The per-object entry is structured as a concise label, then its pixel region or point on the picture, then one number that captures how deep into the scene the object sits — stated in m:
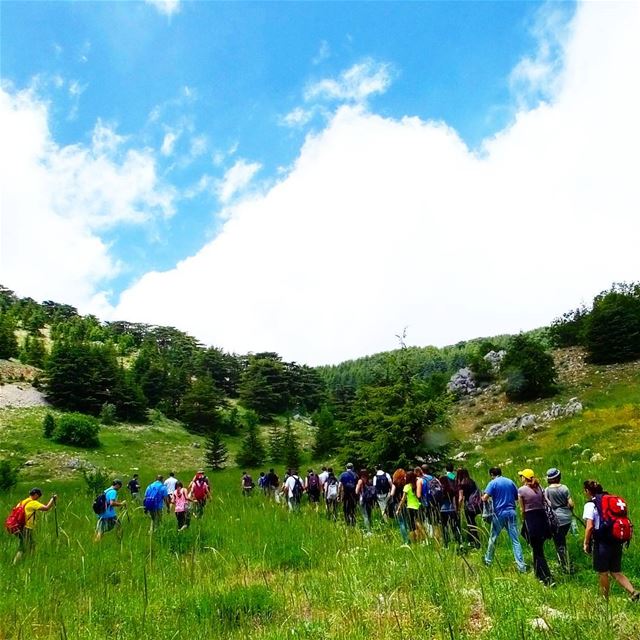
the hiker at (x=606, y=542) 6.43
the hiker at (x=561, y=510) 8.12
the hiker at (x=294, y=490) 16.81
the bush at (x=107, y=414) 61.81
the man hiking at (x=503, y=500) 8.34
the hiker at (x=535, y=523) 7.29
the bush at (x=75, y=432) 48.34
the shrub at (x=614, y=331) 40.12
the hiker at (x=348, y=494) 13.27
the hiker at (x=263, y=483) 21.92
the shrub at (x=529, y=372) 38.03
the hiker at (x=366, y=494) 12.62
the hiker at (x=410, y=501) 10.80
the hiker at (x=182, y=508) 12.71
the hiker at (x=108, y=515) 11.34
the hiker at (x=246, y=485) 21.83
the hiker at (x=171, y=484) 15.56
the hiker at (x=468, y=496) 9.99
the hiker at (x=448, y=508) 10.12
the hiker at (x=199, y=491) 15.07
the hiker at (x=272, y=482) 21.30
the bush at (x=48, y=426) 49.17
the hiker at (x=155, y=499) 12.52
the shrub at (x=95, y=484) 22.18
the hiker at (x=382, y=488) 13.22
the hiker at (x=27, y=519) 9.11
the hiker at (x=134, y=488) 21.73
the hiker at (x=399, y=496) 11.13
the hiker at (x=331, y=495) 14.69
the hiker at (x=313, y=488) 16.75
